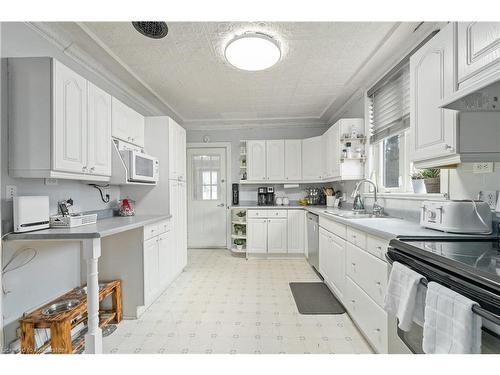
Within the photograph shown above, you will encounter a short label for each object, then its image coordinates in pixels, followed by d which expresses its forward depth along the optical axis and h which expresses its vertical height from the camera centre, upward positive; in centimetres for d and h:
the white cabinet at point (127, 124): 246 +70
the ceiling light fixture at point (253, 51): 206 +120
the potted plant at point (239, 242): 439 -100
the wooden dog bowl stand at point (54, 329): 158 -94
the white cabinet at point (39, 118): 167 +49
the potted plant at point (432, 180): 194 +5
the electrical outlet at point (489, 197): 146 -6
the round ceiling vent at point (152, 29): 192 +129
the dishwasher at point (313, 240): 334 -77
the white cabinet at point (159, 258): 240 -80
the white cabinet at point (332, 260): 238 -80
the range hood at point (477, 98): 114 +47
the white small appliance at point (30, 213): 158 -17
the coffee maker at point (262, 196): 467 -17
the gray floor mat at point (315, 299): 238 -121
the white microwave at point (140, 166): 246 +23
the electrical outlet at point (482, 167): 149 +12
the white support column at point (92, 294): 163 -72
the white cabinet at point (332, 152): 344 +53
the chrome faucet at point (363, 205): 268 -21
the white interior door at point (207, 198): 484 -22
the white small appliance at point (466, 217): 142 -18
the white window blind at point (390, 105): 239 +91
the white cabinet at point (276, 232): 408 -76
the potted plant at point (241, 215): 446 -52
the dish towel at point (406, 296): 111 -53
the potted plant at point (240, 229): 442 -77
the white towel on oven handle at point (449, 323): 83 -50
